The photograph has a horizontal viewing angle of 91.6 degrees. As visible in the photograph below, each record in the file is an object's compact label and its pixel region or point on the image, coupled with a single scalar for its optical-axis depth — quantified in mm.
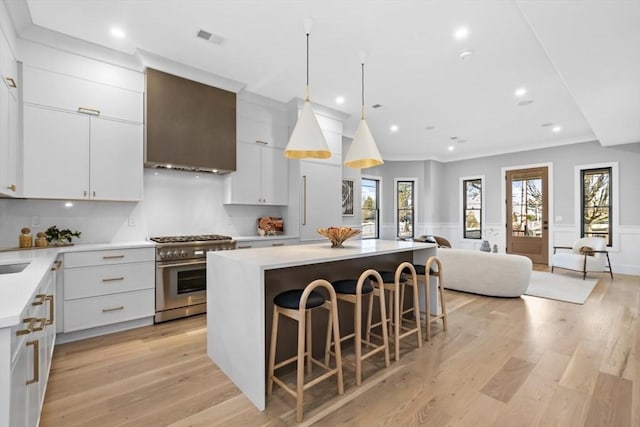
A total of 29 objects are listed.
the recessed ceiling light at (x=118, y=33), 2898
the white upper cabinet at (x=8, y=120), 2336
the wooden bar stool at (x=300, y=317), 1848
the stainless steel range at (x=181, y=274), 3377
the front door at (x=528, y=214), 7090
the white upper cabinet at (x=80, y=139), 2885
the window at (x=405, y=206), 8477
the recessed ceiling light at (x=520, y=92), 4129
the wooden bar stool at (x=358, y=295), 2176
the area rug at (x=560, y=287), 4379
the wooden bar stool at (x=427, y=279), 2951
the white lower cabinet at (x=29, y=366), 1122
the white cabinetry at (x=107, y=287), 2887
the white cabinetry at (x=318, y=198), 4676
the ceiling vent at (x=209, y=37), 2956
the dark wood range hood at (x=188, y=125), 3469
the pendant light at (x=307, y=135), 2648
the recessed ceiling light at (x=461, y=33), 2819
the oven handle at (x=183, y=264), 3374
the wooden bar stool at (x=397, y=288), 2523
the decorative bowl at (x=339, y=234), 2832
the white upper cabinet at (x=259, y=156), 4301
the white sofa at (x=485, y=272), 4258
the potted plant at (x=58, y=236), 3128
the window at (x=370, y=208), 7961
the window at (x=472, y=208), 8219
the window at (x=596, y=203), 6309
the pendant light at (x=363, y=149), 3002
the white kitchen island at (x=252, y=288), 1928
